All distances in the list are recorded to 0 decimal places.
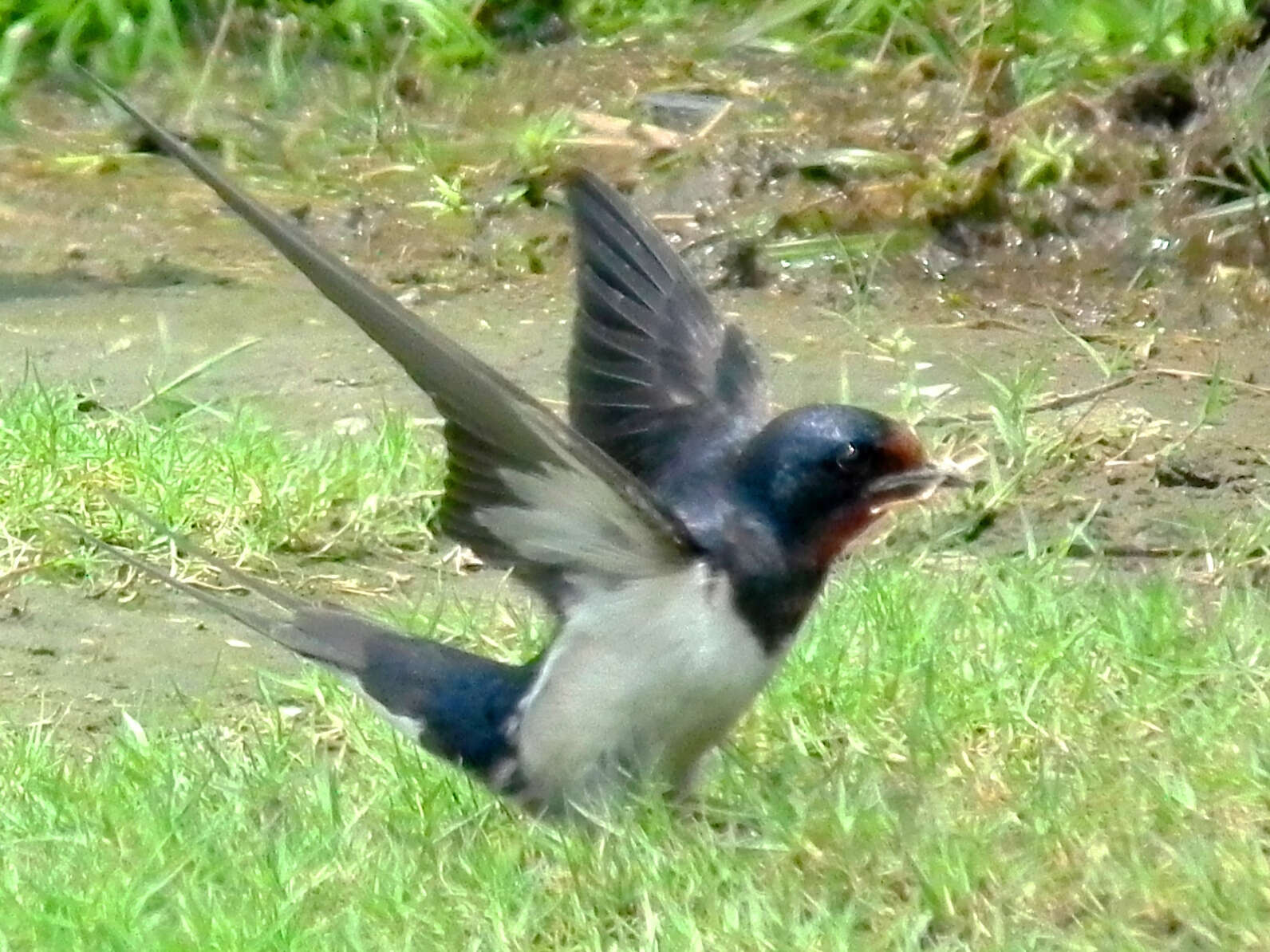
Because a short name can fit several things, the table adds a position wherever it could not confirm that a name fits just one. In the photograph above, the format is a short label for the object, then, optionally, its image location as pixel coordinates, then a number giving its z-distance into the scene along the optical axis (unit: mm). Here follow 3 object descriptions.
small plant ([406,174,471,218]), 14664
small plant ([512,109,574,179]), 14984
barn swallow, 6027
